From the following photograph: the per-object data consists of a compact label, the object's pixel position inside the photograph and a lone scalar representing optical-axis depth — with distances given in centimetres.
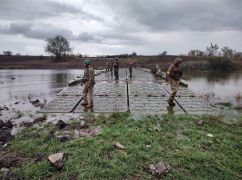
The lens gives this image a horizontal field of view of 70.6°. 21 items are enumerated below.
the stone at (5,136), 469
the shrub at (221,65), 3370
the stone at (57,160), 351
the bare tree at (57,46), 5459
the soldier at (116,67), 1456
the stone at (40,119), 595
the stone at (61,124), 529
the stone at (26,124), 567
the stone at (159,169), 340
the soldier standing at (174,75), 736
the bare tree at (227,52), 5138
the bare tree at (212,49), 5516
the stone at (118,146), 409
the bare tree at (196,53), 5516
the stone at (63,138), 444
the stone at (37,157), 379
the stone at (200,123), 551
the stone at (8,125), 558
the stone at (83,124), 527
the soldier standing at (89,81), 735
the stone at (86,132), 479
